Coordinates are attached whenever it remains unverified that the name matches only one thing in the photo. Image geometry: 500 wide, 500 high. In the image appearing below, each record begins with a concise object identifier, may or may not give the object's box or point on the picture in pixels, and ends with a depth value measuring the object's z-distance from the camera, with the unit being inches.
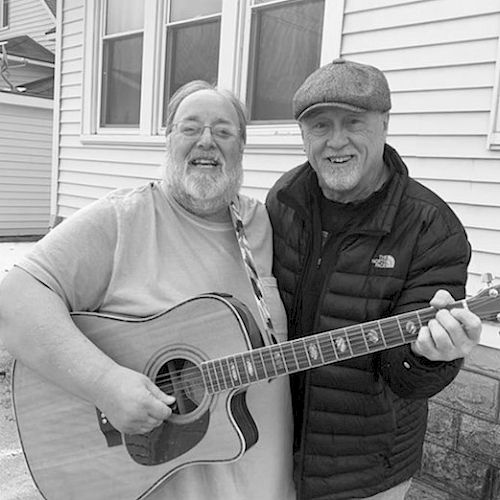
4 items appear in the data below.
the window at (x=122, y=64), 193.0
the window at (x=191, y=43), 166.5
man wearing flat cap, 53.6
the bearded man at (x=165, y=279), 54.6
